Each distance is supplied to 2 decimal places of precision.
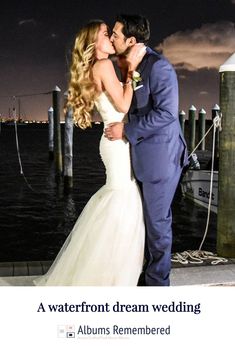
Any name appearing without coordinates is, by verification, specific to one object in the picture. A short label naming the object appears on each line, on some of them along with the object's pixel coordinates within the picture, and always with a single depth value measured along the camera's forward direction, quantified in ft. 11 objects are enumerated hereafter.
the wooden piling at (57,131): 45.06
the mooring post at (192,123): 60.61
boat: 35.22
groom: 8.36
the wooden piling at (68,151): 39.37
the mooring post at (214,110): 55.50
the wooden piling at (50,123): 65.11
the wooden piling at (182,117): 67.28
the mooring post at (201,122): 56.08
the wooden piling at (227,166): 11.93
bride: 8.55
